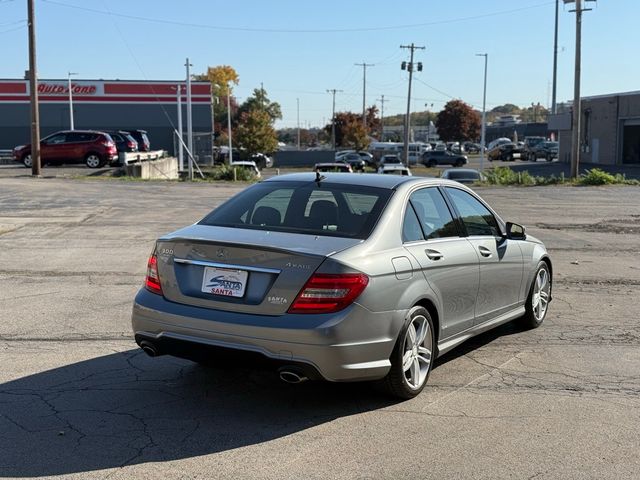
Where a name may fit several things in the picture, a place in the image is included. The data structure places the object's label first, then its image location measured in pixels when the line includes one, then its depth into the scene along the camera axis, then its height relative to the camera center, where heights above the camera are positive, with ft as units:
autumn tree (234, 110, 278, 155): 259.80 +8.53
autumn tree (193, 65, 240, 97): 405.20 +43.54
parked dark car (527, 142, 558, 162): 253.85 +2.57
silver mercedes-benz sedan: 16.12 -2.81
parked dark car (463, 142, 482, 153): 374.63 +5.73
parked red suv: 120.26 +1.52
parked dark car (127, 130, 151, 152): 153.07 +3.80
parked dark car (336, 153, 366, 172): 206.39 -0.49
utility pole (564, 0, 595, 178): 119.03 +10.94
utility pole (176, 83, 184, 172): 137.59 +0.71
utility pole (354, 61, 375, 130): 363.76 +26.52
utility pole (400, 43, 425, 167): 226.58 +18.73
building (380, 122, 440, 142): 466.08 +16.91
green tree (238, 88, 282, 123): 424.05 +31.89
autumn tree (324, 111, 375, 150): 344.90 +12.73
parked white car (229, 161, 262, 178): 146.21 -1.41
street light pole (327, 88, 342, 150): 348.79 +14.14
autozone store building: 212.23 +14.44
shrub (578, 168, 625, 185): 110.49 -2.94
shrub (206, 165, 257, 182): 118.11 -2.58
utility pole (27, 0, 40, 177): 105.19 +8.70
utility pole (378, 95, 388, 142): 462.35 +16.18
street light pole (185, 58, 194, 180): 130.11 +7.94
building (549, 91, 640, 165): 187.93 +7.94
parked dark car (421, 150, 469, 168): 233.14 -0.16
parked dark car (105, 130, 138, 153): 131.75 +2.74
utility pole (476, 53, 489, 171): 207.37 +15.41
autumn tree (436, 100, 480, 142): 381.60 +18.64
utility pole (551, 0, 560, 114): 264.11 +33.32
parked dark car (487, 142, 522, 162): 267.59 +2.32
